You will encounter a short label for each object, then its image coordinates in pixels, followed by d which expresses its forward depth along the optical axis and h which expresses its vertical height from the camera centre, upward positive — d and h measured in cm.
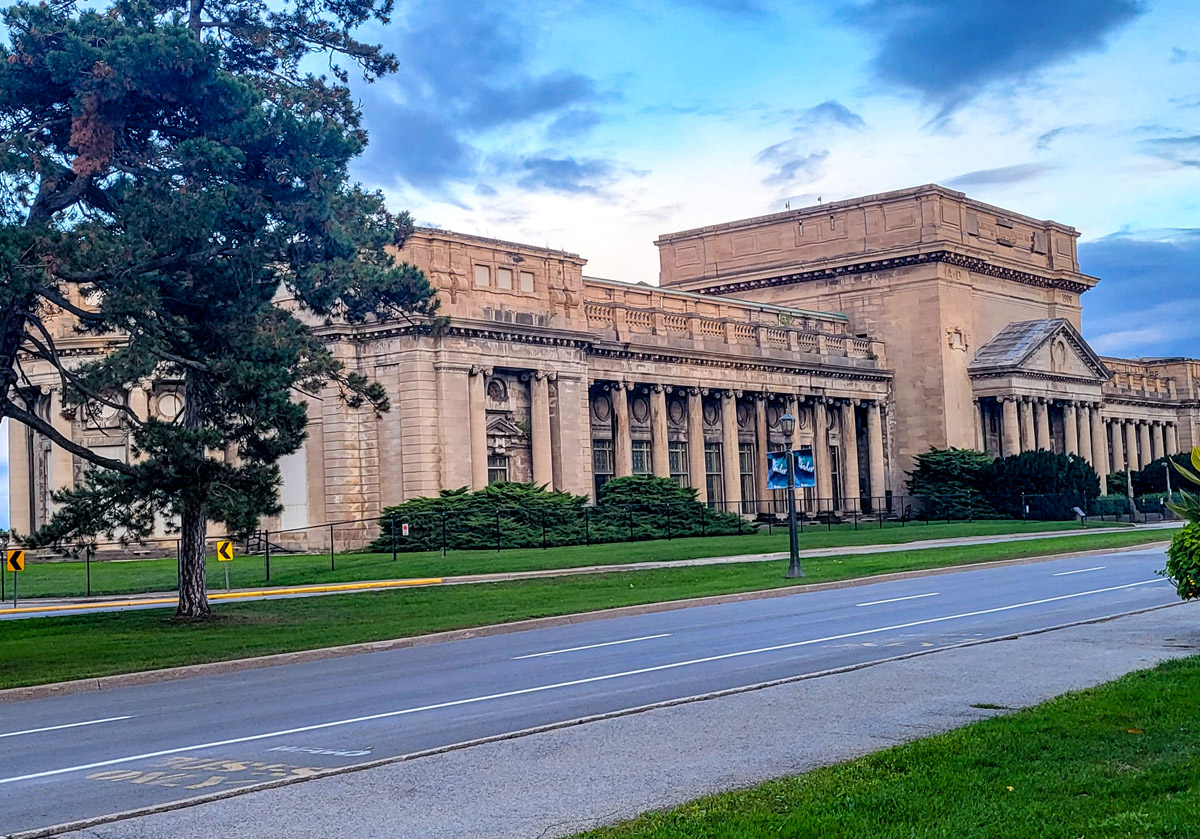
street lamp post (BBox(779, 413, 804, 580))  3350 +2
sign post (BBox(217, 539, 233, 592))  3672 -46
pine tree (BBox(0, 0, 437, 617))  2325 +533
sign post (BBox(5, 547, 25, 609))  3294 -42
